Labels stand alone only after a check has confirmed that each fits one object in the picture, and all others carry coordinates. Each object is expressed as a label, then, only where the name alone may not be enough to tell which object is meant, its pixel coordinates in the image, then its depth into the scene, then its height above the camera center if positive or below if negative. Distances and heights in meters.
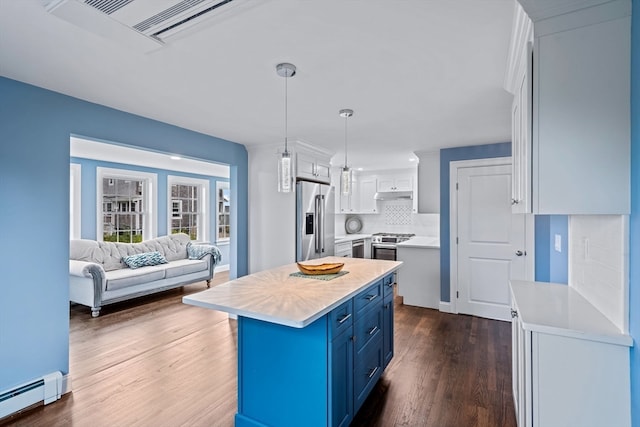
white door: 3.96 -0.35
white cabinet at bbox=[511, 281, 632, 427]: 1.27 -0.66
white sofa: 4.29 -0.88
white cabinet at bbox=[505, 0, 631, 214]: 1.25 +0.43
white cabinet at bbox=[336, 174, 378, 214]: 6.70 +0.31
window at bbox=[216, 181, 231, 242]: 7.58 +0.07
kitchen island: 1.72 -0.80
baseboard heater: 2.13 -1.26
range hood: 6.36 +0.35
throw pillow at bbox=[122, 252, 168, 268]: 5.20 -0.77
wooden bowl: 2.51 -0.44
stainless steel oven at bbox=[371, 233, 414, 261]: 6.29 -0.63
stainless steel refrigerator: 4.00 -0.10
